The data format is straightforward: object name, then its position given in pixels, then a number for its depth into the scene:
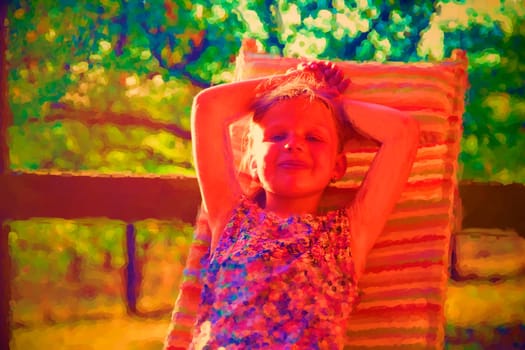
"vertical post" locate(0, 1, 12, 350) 1.71
